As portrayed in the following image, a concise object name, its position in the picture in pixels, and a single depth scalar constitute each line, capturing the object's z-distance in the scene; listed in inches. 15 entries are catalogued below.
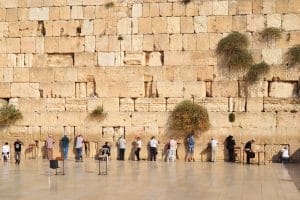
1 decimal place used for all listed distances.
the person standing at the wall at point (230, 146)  687.7
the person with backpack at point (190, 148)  698.2
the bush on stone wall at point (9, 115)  754.7
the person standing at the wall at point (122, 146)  714.2
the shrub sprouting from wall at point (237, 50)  709.9
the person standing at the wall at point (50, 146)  726.5
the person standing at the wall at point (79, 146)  718.5
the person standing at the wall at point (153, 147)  703.7
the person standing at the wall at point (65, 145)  730.8
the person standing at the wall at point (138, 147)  709.9
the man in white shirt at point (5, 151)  719.1
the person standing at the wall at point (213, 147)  692.1
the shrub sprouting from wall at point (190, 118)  700.7
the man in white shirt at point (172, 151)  700.7
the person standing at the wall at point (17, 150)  698.8
